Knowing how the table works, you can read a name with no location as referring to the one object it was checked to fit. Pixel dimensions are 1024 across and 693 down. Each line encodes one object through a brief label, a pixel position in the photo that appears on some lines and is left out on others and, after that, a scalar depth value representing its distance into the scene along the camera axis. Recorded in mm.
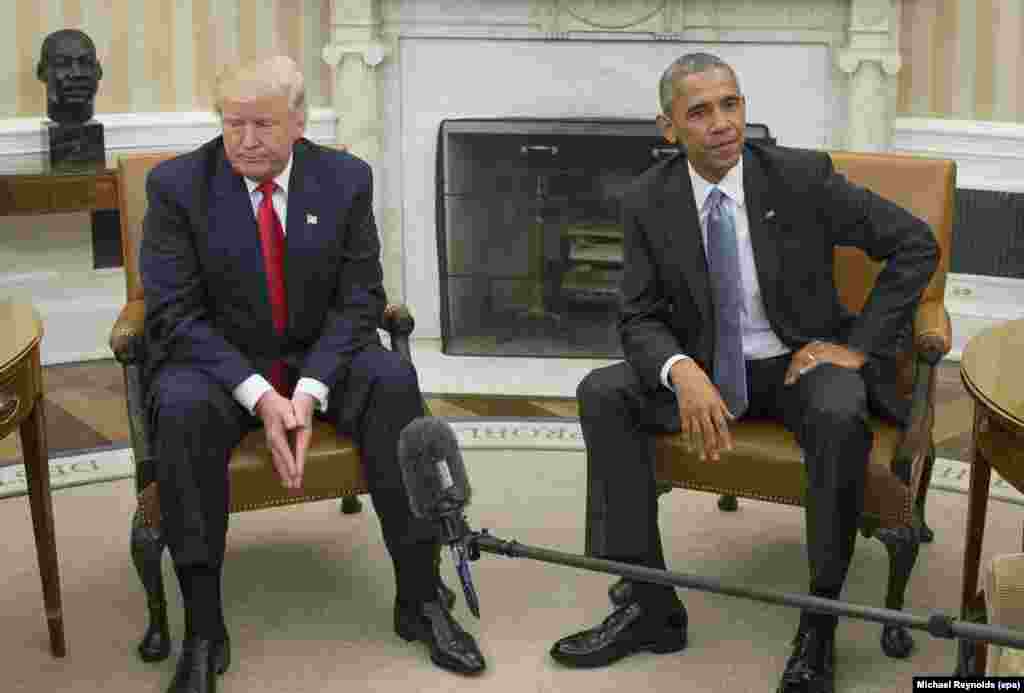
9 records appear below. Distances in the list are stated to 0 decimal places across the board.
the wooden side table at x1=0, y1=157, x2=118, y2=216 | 4969
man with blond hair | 3076
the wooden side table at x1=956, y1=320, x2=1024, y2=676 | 2695
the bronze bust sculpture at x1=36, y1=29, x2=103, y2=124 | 5047
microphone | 1340
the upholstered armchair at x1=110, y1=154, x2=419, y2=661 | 3115
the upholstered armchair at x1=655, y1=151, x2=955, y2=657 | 3072
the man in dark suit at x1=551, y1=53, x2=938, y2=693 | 3133
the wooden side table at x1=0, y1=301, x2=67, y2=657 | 2908
